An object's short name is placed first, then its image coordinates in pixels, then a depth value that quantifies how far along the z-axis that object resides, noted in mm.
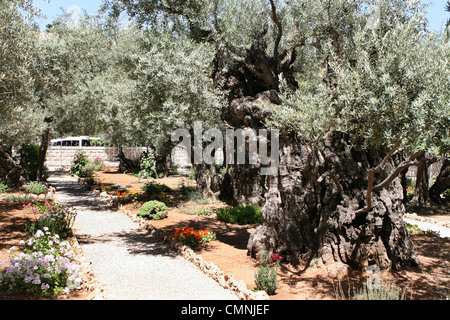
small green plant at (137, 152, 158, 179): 24484
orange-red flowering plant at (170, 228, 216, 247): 9289
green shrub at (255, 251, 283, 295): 6273
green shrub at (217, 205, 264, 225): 12062
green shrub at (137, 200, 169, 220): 12414
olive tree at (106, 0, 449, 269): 5414
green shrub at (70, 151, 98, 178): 24328
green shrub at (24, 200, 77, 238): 9096
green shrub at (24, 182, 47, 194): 16344
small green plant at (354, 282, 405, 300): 5049
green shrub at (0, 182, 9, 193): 16062
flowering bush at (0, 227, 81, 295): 6035
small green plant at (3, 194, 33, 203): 14162
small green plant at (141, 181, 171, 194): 17312
